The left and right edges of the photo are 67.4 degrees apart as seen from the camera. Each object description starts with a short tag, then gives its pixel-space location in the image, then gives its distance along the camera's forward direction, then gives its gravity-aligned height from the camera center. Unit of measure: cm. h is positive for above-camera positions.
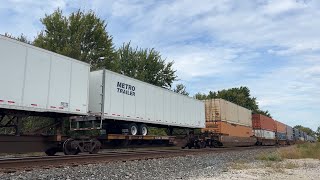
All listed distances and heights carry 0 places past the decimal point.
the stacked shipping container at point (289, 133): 4068 -136
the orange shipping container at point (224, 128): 2068 -30
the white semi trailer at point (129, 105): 1243 +119
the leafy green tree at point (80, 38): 2281 +855
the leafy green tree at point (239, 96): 5820 +691
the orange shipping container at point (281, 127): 3571 -31
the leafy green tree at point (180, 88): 3604 +546
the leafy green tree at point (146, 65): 3195 +786
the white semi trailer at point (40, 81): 887 +177
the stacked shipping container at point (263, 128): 2852 -42
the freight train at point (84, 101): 915 +121
